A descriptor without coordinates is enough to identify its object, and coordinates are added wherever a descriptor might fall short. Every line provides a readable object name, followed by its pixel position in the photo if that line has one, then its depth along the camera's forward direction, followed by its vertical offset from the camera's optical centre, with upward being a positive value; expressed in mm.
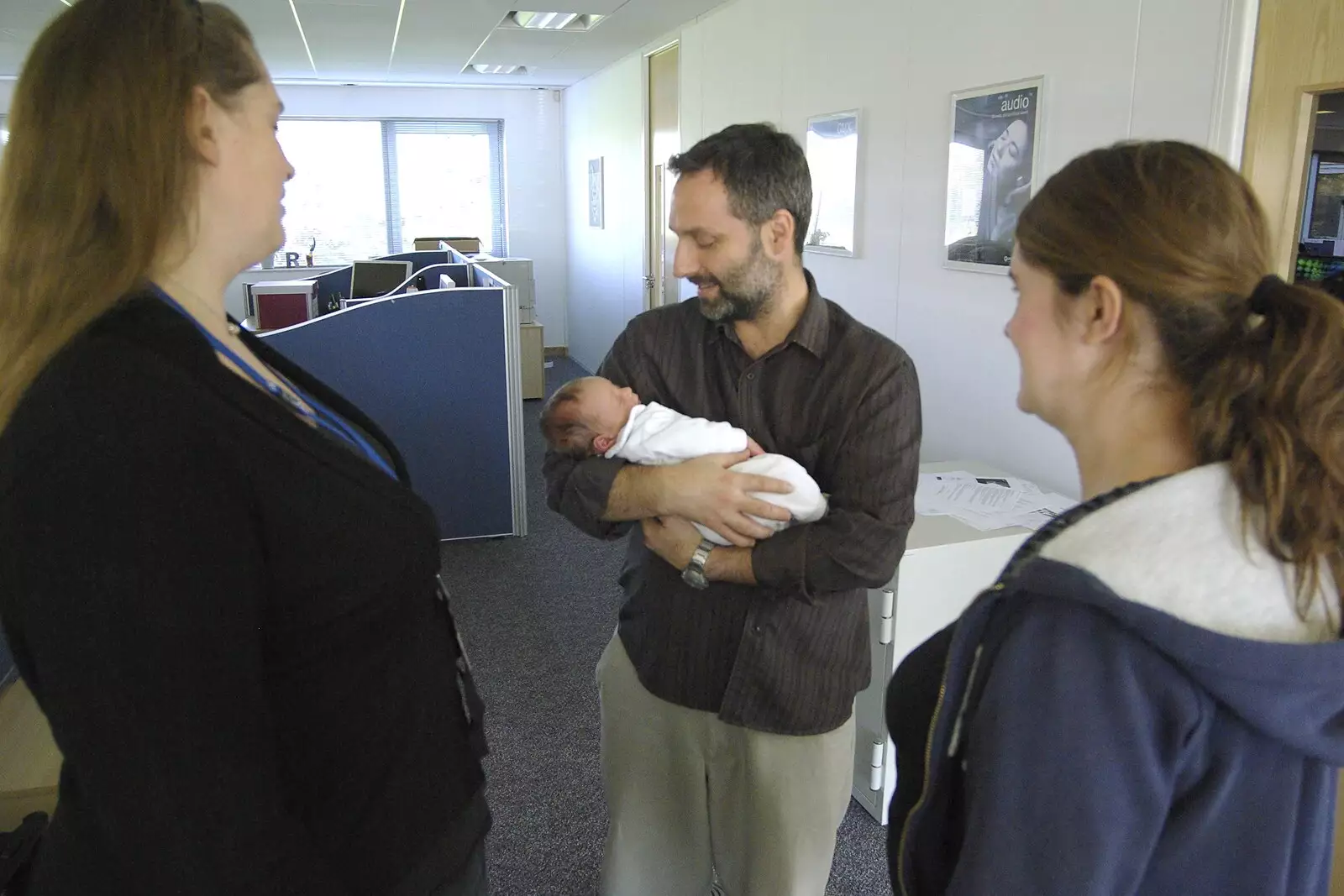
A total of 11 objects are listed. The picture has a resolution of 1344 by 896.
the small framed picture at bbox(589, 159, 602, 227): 8359 +517
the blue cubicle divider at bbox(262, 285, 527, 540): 4195 -621
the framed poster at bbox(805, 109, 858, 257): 3961 +314
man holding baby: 1400 -422
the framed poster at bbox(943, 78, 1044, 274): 2885 +276
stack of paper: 2447 -676
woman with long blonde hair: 707 -227
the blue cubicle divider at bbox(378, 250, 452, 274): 6605 -75
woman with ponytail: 709 -276
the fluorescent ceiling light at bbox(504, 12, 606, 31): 5969 +1478
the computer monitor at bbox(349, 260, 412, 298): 5863 -190
